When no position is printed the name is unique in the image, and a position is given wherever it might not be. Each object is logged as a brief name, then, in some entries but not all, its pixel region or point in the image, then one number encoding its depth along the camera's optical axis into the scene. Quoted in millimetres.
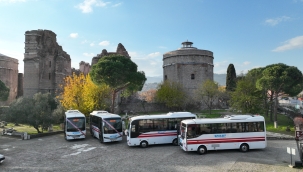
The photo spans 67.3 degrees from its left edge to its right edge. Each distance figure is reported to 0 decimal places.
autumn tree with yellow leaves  27406
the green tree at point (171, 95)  38094
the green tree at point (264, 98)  28958
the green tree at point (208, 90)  37031
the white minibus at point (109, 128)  18156
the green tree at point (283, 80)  27156
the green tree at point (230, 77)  47703
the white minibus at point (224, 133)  14945
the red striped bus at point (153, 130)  17000
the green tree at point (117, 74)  27859
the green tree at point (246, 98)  26188
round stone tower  45344
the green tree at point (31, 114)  22703
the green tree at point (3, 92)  38897
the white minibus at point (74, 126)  19766
